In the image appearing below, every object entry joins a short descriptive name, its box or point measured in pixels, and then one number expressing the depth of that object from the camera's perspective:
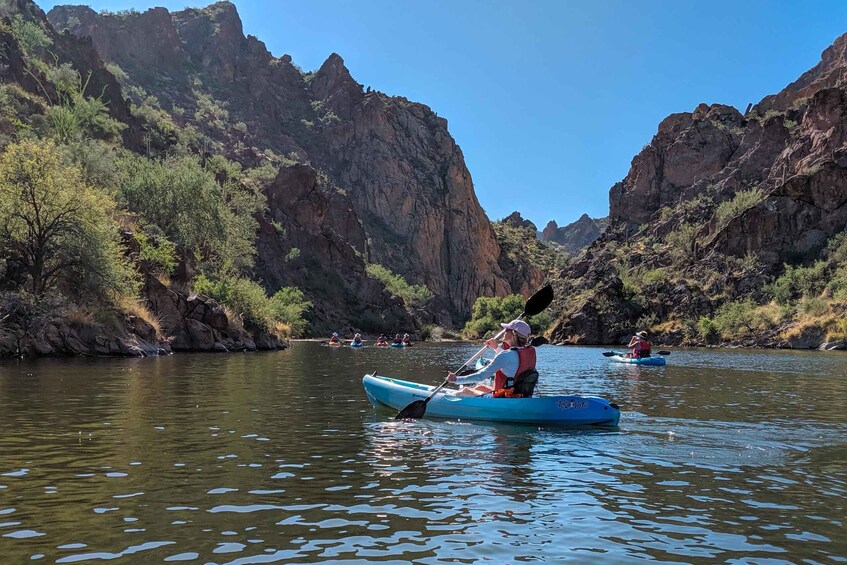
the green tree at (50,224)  31.48
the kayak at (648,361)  37.03
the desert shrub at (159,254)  42.19
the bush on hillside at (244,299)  48.62
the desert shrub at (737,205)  102.00
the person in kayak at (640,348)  38.34
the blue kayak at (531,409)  14.03
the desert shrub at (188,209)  56.06
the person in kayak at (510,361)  14.52
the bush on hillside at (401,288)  122.88
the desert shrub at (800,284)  83.19
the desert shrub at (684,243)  106.75
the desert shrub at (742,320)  81.56
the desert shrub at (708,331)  85.69
